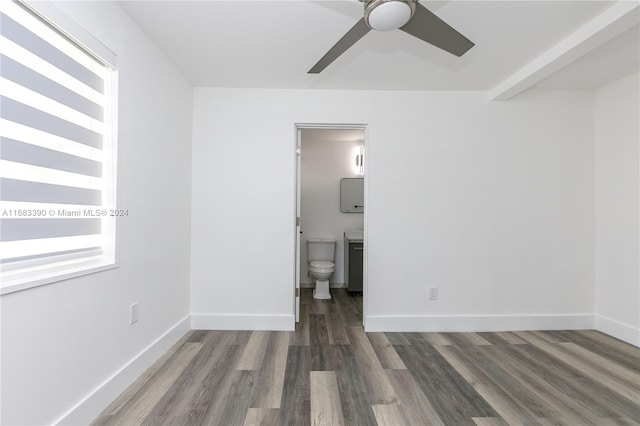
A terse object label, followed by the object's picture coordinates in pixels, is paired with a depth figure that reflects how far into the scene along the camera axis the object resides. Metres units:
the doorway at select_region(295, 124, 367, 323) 4.37
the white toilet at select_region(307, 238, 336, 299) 3.69
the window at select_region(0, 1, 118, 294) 1.09
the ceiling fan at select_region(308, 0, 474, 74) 1.17
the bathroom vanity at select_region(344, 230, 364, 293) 3.90
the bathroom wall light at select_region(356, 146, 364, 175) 4.39
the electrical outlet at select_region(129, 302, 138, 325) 1.74
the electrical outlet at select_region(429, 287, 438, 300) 2.67
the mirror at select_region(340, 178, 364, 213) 4.38
